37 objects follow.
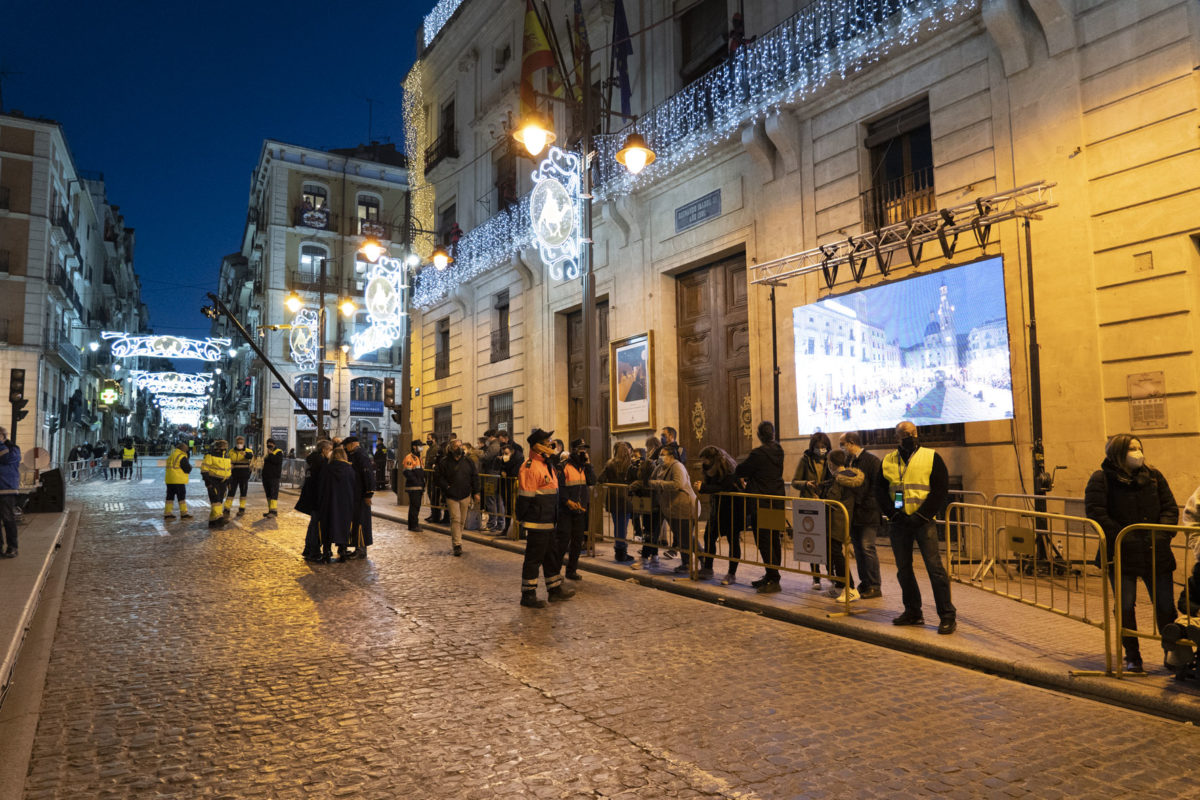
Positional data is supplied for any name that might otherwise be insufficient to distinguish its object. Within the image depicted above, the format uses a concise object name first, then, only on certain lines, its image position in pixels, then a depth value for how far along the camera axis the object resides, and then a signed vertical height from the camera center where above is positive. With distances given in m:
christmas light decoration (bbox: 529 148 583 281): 17.57 +5.45
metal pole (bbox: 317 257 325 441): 24.80 +3.28
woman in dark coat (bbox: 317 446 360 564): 11.66 -0.67
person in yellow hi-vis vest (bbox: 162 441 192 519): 17.03 -0.45
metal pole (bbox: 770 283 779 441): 14.30 +1.71
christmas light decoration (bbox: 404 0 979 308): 12.14 +6.41
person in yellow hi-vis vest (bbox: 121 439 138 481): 40.00 -0.09
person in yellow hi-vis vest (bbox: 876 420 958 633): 7.02 -0.61
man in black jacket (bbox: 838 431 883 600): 8.45 -0.87
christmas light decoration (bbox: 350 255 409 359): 24.09 +4.67
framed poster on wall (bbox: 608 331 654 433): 17.41 +1.49
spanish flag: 15.17 +7.60
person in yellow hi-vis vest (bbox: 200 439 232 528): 16.20 -0.38
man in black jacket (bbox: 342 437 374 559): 12.15 -0.61
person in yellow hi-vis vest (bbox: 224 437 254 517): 17.72 -0.22
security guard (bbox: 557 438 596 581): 9.08 -0.65
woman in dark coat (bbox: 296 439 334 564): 11.85 -0.85
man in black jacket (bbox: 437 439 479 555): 12.46 -0.50
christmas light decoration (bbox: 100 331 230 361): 40.50 +5.82
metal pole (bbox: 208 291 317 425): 24.98 +4.54
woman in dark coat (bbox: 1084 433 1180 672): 5.70 -0.55
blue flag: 17.20 +8.77
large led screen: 10.89 +1.35
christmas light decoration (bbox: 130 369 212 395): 63.53 +6.17
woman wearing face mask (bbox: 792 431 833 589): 9.49 -0.26
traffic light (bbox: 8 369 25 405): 22.75 +2.08
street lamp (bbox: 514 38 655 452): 12.04 +3.27
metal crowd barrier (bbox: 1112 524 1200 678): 5.46 -0.97
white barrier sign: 8.47 -0.93
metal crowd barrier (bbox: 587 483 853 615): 8.59 -1.00
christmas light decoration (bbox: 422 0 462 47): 27.09 +15.08
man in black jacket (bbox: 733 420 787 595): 9.12 -0.39
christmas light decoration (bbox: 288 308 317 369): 28.97 +4.31
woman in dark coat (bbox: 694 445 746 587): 9.65 -0.70
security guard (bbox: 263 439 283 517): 18.56 -0.49
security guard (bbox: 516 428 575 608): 8.47 -0.68
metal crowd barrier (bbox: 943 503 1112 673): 6.65 -1.31
